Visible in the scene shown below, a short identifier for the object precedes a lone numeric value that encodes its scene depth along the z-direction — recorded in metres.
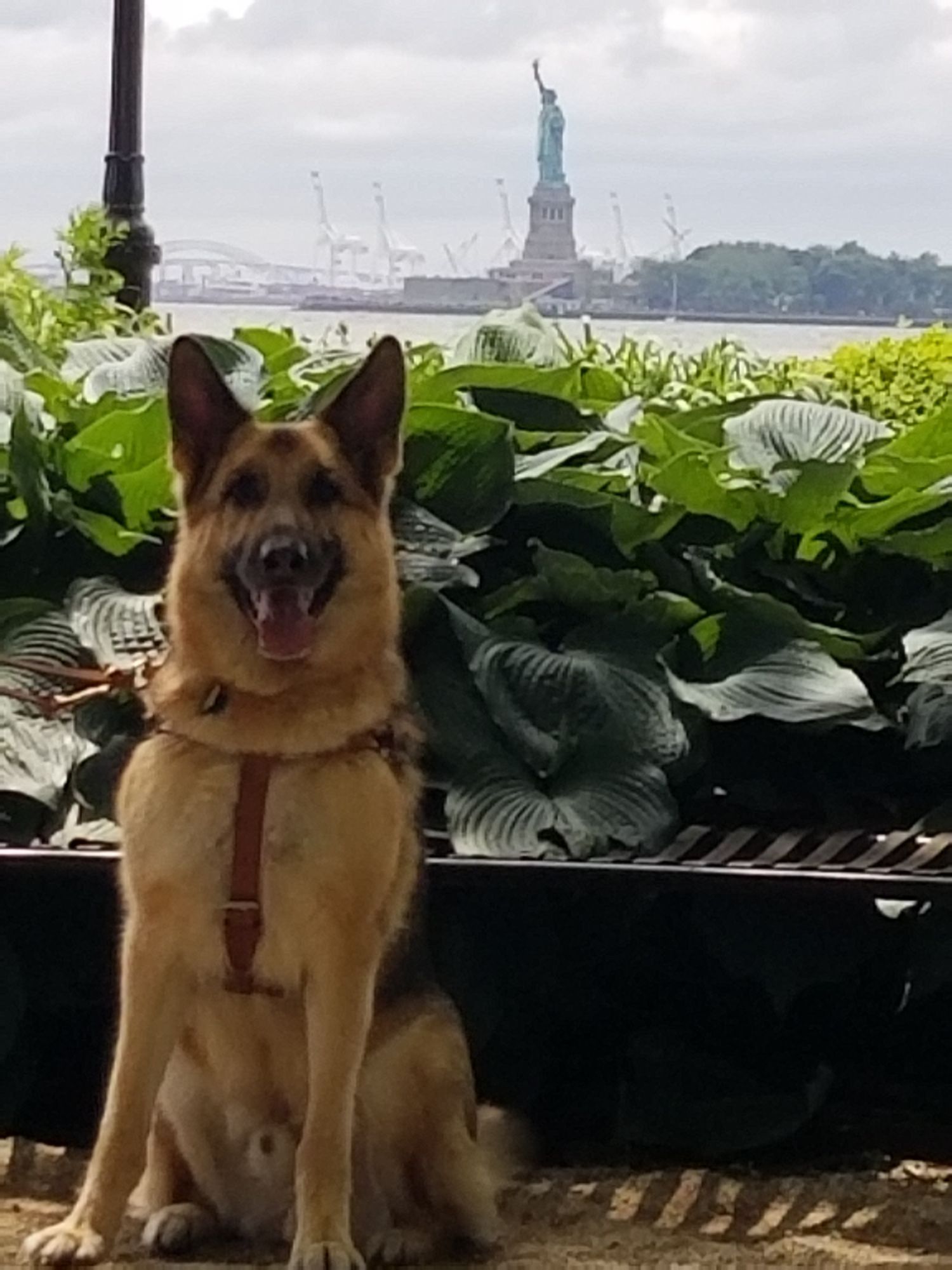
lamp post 5.38
